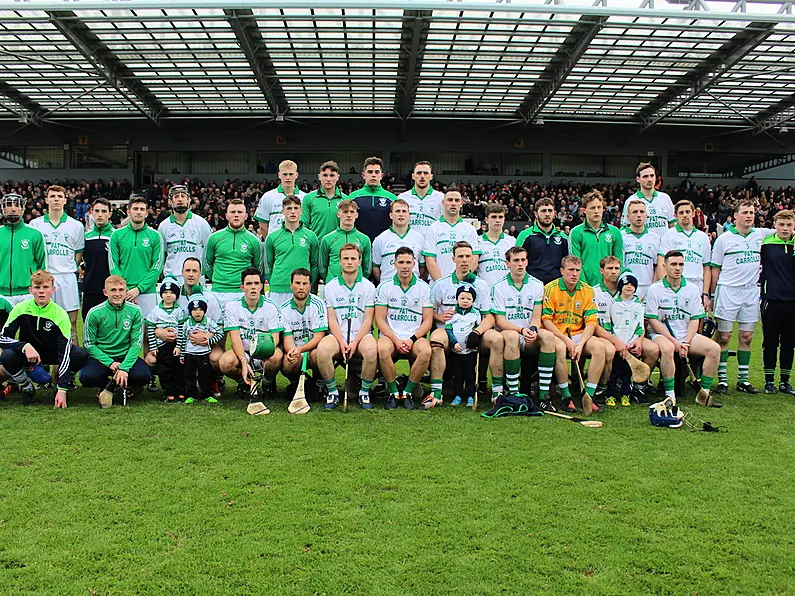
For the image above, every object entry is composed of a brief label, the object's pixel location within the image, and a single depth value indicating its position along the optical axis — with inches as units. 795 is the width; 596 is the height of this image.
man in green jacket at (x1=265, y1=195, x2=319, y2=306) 268.2
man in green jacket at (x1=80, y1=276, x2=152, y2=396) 248.4
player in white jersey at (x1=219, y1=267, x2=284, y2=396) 251.6
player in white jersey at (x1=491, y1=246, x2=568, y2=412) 245.8
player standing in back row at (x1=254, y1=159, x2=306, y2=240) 286.2
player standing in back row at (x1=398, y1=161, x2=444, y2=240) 283.9
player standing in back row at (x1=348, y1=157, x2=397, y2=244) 288.0
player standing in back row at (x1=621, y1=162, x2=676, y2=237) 304.0
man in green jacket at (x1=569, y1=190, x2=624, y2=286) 282.4
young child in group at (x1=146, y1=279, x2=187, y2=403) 255.3
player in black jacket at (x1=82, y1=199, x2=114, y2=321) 287.6
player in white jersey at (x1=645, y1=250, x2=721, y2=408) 266.7
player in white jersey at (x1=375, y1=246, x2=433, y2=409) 244.8
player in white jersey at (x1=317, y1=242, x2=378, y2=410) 243.4
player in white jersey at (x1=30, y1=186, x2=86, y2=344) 279.1
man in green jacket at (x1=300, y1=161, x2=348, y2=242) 285.7
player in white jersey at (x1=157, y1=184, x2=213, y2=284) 290.4
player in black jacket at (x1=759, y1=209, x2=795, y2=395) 282.8
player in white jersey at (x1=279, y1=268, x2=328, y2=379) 248.7
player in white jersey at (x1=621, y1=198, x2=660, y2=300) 295.1
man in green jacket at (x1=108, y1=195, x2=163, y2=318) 277.7
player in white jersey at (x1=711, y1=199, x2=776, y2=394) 292.7
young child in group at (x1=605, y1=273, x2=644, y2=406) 261.6
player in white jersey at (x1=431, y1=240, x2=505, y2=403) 247.1
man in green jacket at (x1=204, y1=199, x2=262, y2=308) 273.3
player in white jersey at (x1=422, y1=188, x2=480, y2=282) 275.0
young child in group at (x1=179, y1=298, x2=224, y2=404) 255.4
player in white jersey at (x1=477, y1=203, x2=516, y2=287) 276.0
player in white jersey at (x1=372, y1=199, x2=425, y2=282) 265.4
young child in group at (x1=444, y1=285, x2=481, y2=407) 249.9
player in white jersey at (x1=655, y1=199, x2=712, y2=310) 298.7
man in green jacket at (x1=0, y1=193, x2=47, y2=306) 264.4
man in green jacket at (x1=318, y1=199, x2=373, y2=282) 261.4
